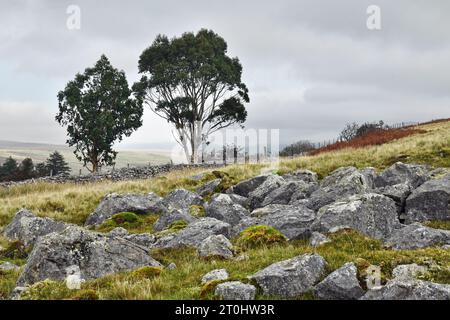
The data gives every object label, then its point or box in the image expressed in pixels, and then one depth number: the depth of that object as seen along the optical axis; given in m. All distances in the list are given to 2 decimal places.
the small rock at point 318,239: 12.27
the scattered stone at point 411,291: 7.68
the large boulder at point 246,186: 23.95
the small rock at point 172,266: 11.29
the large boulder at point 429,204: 15.81
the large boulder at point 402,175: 20.03
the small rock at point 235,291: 8.38
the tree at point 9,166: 82.56
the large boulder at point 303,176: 24.78
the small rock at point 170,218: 17.82
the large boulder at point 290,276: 8.83
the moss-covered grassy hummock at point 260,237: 13.16
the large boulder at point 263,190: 20.91
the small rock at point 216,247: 11.99
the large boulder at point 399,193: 16.72
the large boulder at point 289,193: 19.78
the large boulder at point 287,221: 13.79
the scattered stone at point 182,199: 21.88
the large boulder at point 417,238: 11.32
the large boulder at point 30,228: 18.11
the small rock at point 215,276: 9.48
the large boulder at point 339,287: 8.47
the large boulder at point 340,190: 17.25
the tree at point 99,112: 54.78
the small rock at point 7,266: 13.39
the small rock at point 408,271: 8.91
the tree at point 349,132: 73.75
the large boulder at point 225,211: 17.80
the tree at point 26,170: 67.46
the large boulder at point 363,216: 13.44
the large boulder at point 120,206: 21.41
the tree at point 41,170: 72.93
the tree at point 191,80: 58.56
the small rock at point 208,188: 24.95
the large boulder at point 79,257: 10.87
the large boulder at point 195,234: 13.73
